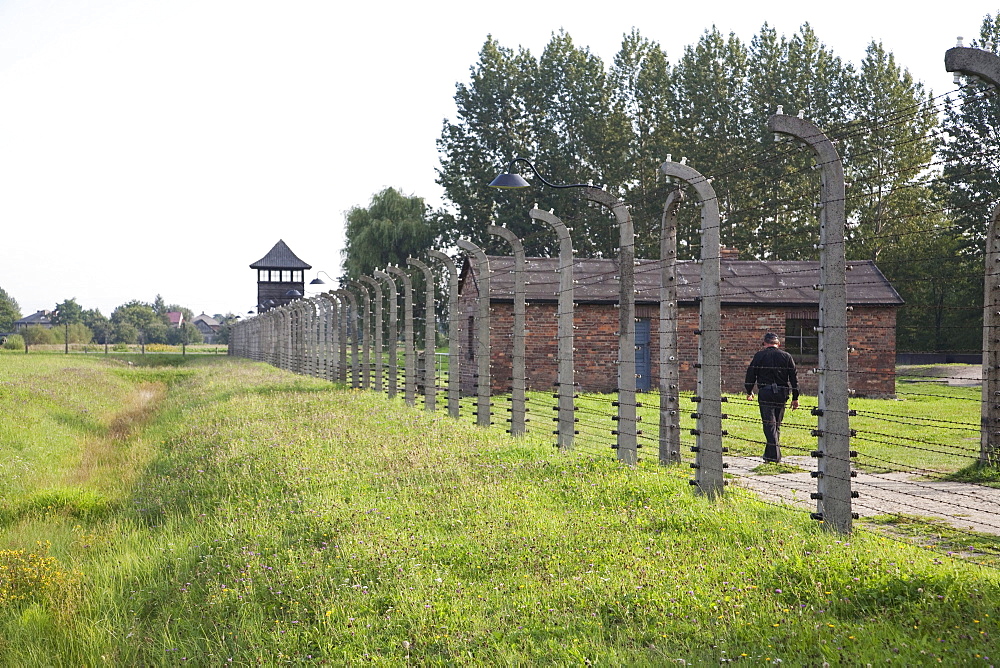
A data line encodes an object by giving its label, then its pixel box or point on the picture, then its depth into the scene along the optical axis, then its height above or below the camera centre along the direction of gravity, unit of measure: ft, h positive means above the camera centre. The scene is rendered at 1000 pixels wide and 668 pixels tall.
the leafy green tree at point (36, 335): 278.87 +3.93
